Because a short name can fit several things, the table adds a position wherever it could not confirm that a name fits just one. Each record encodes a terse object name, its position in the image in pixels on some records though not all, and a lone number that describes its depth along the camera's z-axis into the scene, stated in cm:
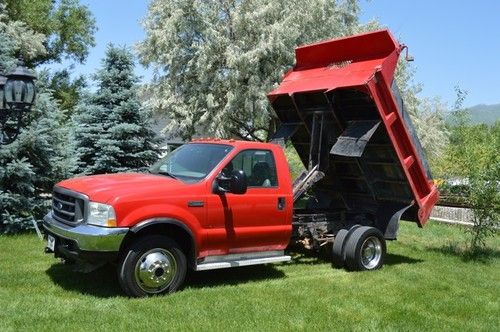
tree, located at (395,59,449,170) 3225
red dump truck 665
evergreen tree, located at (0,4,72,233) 1083
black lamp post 852
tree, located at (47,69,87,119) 3616
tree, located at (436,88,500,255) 1015
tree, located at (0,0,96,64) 3384
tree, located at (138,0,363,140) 2431
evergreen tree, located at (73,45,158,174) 1280
